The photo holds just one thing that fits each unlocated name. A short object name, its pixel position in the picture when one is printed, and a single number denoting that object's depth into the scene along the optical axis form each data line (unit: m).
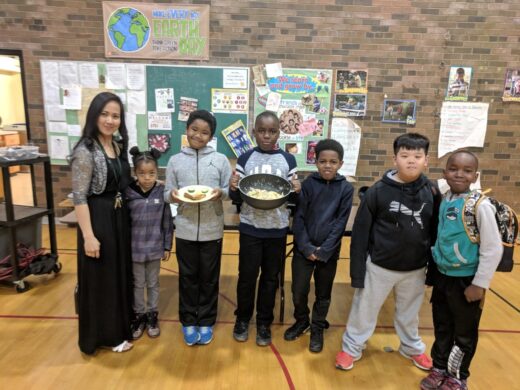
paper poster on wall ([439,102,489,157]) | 4.29
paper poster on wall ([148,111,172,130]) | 4.32
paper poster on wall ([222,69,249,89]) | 4.20
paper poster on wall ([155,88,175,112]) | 4.24
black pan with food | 2.11
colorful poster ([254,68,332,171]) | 4.21
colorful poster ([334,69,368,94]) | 4.20
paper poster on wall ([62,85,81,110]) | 4.22
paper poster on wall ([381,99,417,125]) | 4.26
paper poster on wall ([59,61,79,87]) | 4.15
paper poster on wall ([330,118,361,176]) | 4.34
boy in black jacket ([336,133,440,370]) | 1.99
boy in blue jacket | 2.20
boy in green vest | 1.74
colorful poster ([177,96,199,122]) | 4.28
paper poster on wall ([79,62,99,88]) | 4.16
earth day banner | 4.02
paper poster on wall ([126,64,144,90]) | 4.17
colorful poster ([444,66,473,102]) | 4.18
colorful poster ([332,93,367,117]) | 4.26
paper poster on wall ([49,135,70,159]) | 4.36
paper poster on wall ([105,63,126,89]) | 4.17
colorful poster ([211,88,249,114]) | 4.26
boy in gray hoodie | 2.22
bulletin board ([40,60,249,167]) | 4.18
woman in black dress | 2.00
